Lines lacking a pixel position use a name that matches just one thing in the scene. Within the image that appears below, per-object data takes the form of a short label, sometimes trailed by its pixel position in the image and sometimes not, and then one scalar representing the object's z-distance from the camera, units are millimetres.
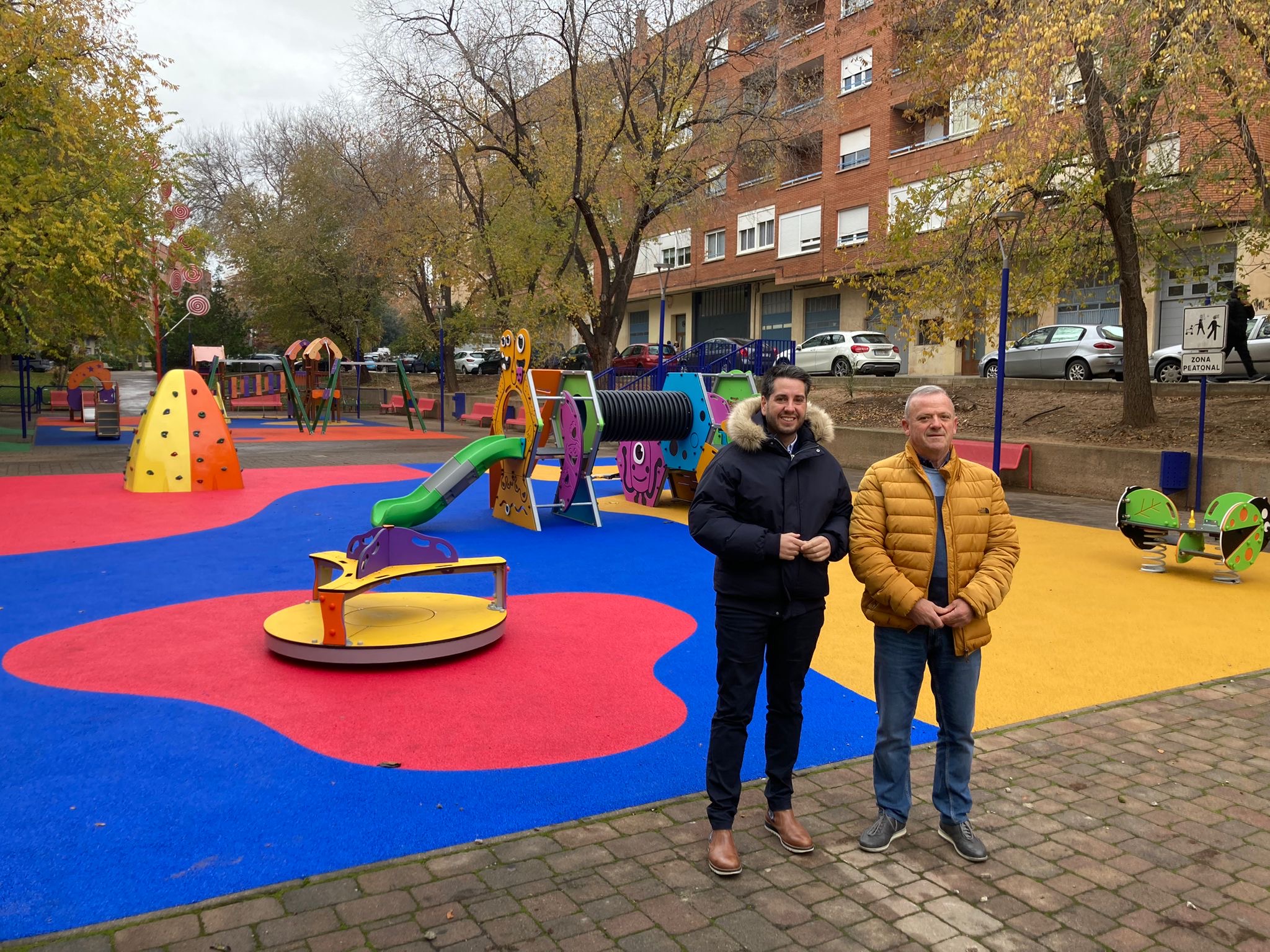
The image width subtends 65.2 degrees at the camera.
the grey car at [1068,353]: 21188
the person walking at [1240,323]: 15562
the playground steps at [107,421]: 23031
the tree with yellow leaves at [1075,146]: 11305
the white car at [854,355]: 27656
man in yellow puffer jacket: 3652
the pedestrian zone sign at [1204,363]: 11344
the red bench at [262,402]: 36812
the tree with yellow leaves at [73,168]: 17156
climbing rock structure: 13875
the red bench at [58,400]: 33750
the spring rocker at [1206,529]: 8672
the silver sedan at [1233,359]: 18297
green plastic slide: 10648
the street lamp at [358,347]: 34634
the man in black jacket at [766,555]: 3562
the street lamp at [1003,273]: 12812
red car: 35938
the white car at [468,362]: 51278
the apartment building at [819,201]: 28109
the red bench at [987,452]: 15219
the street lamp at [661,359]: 25328
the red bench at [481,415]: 30812
